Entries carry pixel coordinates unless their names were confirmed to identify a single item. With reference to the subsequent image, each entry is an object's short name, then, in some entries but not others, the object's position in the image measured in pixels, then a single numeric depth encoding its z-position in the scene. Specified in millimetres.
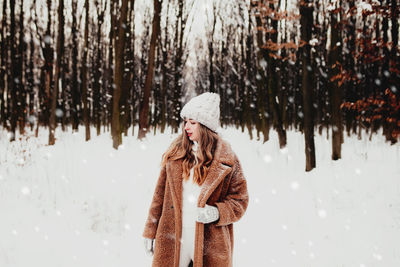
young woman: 2188
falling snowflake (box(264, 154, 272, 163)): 10600
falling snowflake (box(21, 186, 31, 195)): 5783
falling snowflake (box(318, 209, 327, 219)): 5438
